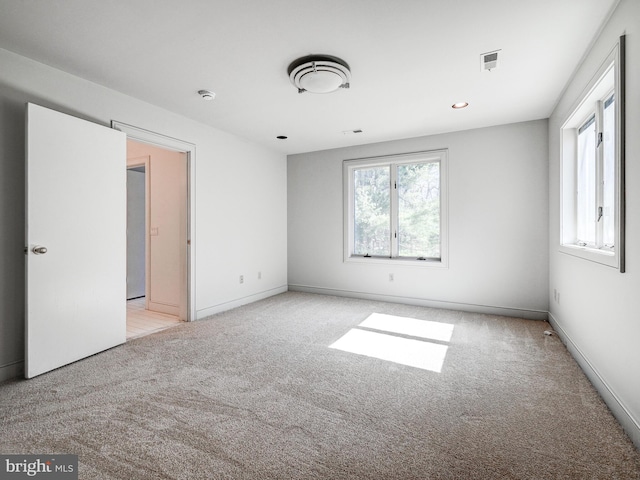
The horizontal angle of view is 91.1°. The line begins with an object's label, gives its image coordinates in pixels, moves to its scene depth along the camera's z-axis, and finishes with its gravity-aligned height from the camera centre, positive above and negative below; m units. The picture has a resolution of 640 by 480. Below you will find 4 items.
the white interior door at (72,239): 2.38 -0.01
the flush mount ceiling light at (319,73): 2.48 +1.36
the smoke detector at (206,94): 3.07 +1.43
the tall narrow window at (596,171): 1.87 +0.56
